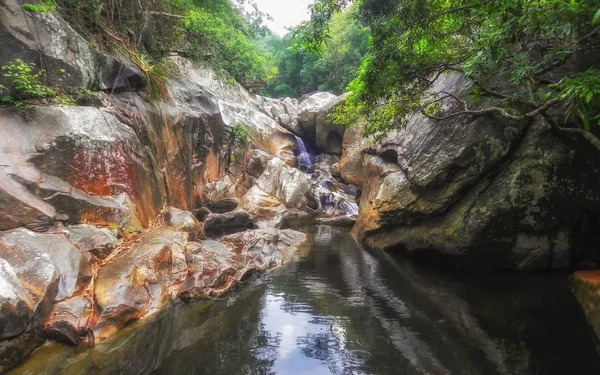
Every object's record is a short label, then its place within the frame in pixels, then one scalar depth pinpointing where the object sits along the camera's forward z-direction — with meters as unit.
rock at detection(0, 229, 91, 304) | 4.29
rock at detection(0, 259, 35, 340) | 3.70
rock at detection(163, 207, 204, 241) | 7.97
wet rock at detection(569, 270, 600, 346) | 4.84
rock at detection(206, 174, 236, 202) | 13.02
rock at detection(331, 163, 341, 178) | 18.35
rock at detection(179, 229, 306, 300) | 6.35
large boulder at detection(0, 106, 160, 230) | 5.22
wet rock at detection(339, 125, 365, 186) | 16.20
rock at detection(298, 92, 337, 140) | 21.03
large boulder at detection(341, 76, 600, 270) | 6.69
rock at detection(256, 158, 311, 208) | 14.09
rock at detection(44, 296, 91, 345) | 4.27
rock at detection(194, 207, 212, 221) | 11.30
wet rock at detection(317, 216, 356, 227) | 13.47
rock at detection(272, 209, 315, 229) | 12.75
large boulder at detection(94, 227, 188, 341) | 4.78
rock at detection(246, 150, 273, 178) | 15.55
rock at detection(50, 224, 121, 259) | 5.41
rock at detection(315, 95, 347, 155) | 19.77
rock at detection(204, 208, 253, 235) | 11.05
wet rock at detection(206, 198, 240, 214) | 12.74
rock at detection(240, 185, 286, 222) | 12.89
